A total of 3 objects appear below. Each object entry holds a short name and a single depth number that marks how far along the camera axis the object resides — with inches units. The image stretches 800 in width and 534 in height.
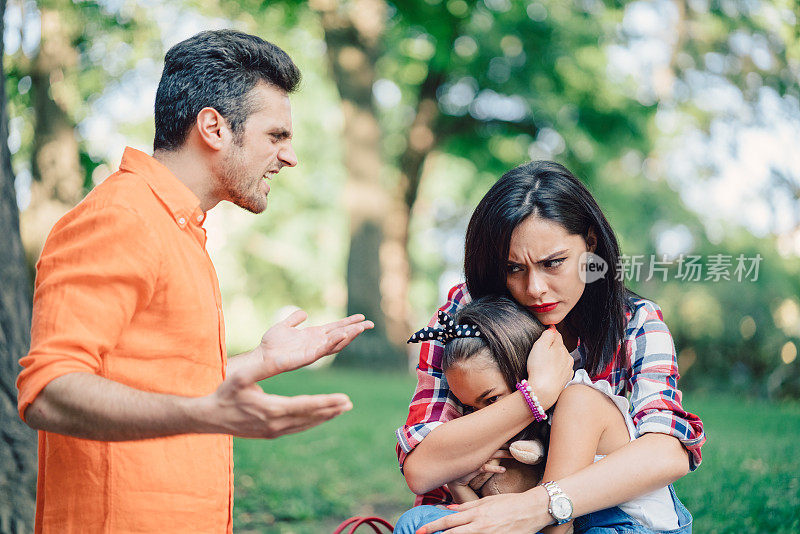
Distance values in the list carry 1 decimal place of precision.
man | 67.6
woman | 90.7
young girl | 93.8
